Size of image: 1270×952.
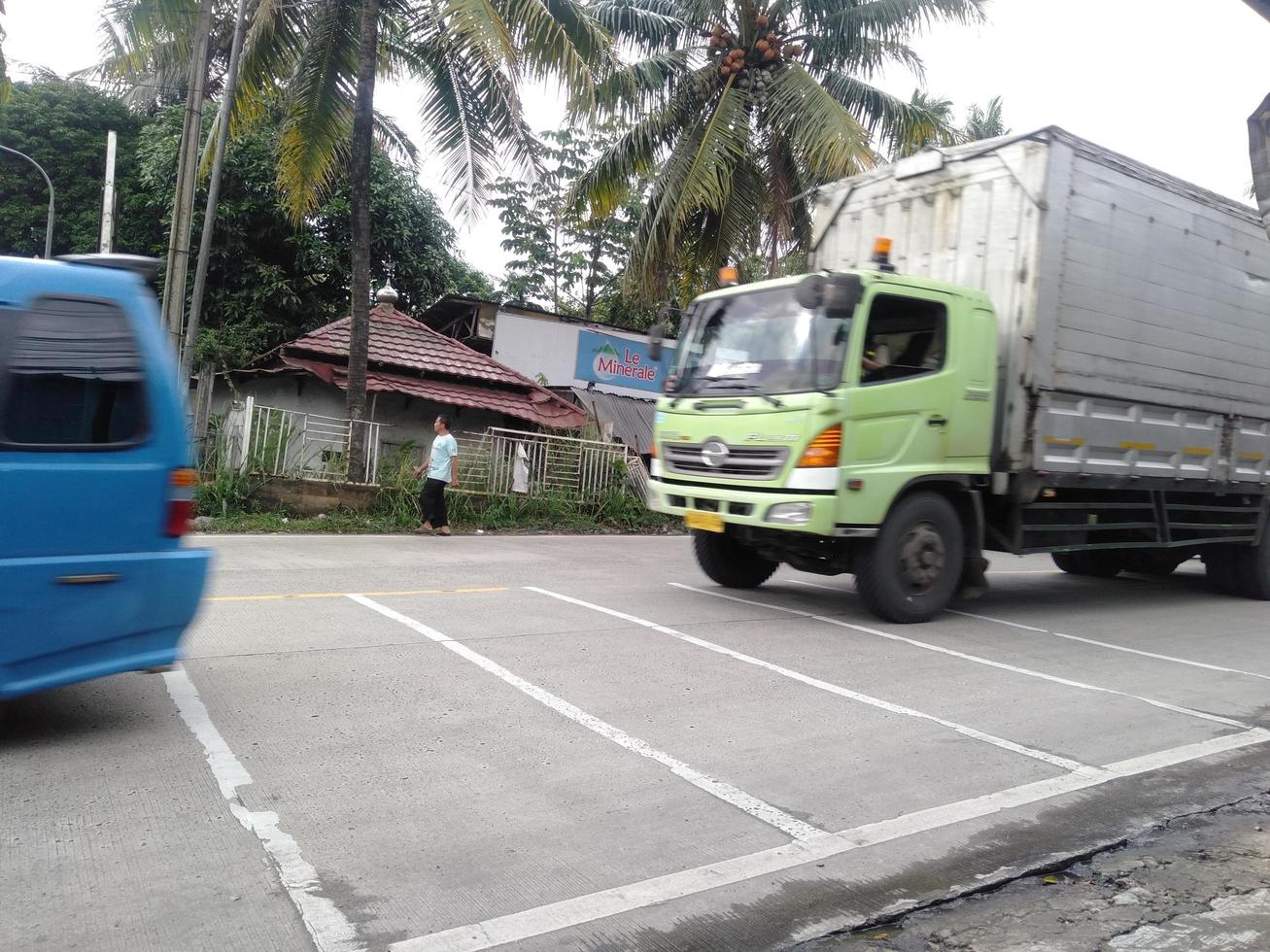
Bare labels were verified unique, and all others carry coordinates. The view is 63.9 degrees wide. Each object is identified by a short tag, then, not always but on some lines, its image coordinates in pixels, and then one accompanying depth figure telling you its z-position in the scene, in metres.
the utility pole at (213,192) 13.47
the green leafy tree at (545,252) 32.53
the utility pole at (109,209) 15.75
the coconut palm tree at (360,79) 13.77
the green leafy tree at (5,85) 13.41
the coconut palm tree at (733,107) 16.92
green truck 7.57
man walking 13.73
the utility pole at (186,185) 12.34
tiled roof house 17.86
